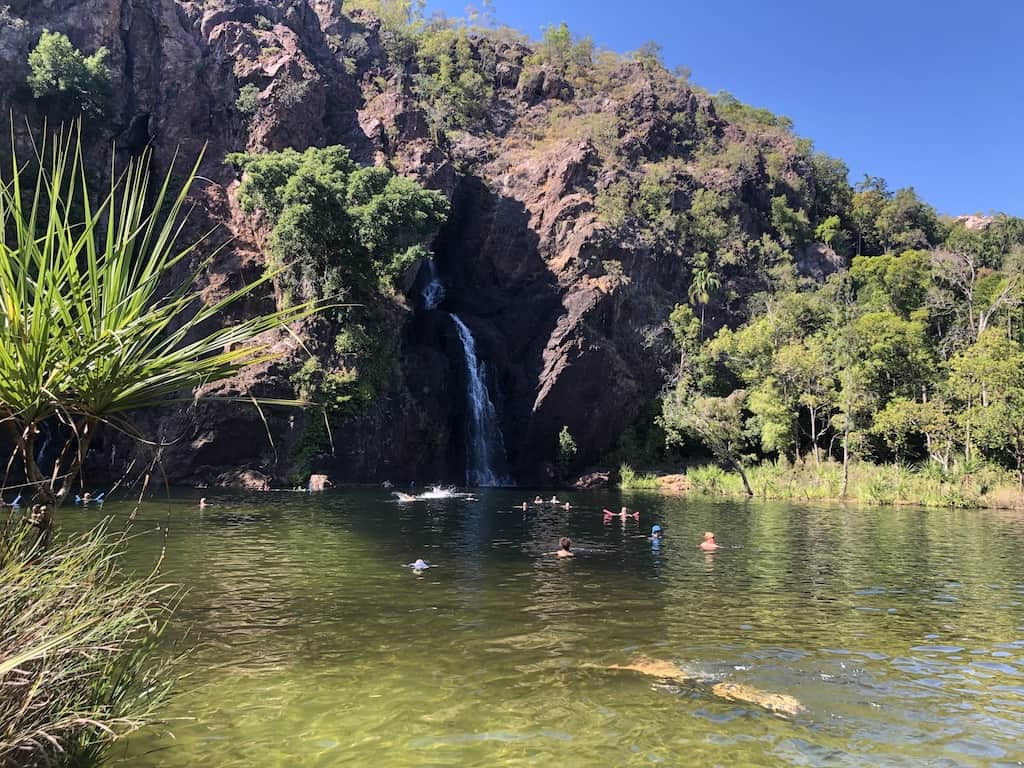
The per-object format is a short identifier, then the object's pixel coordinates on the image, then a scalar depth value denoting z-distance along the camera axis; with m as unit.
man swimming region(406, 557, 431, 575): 16.00
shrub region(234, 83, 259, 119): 52.81
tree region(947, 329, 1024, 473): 37.69
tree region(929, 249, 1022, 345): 48.01
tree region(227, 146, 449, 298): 43.91
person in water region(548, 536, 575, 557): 18.52
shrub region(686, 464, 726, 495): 44.91
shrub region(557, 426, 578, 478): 48.94
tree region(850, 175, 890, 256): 77.25
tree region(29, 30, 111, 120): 44.03
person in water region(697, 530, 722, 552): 20.08
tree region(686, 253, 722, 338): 58.78
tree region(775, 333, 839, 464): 45.94
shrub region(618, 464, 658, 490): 48.53
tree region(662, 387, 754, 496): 47.44
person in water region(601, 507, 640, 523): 27.41
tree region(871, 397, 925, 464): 41.62
